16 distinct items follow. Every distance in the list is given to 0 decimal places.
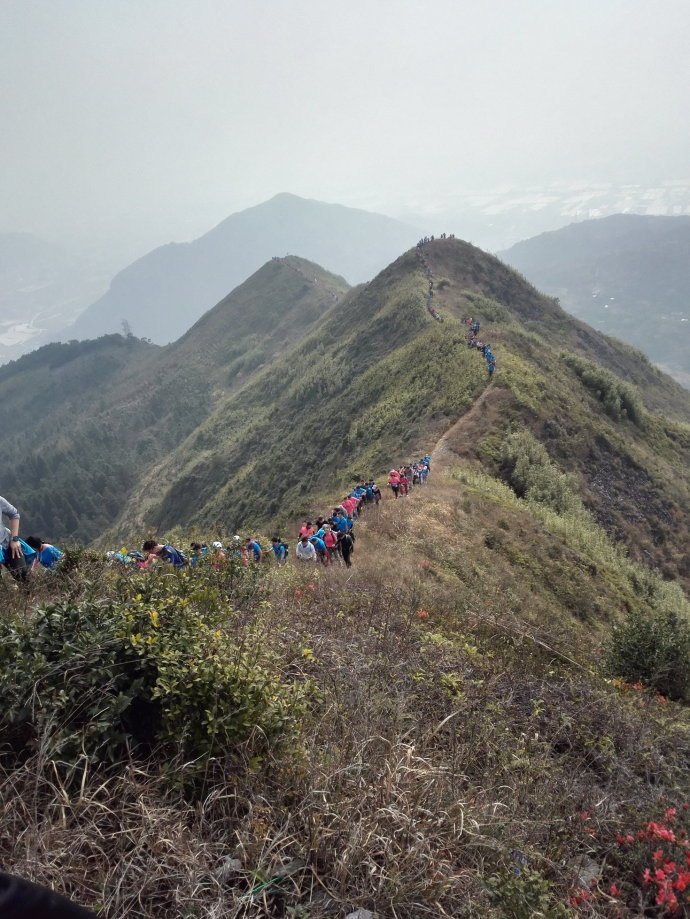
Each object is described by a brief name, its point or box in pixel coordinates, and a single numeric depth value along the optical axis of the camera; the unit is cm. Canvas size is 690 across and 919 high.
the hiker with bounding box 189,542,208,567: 726
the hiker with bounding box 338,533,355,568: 1355
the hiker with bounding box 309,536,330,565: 1399
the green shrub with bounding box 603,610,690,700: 915
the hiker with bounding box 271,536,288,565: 1414
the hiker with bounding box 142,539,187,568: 851
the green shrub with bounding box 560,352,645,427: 3541
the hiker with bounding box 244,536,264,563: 1259
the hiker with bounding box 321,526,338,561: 1390
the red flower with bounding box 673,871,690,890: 344
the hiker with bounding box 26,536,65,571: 839
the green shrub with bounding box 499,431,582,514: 2192
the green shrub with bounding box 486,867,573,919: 311
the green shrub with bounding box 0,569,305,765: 343
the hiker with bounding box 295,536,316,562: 1368
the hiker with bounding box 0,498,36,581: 682
